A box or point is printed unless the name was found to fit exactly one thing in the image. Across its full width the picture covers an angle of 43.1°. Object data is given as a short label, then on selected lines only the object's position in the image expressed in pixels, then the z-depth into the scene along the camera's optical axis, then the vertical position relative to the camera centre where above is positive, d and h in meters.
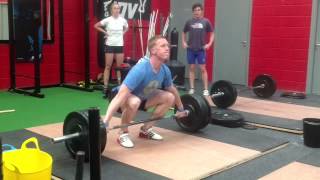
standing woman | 5.94 -0.02
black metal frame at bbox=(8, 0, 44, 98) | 5.48 -0.45
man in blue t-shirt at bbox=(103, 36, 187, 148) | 3.14 -0.46
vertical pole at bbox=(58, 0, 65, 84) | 6.28 +0.06
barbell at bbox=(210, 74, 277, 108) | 4.93 -0.70
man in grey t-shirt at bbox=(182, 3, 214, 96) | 5.87 -0.05
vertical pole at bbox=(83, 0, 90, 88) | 6.16 -0.18
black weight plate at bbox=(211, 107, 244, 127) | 4.14 -0.85
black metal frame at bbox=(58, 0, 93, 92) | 6.17 -0.14
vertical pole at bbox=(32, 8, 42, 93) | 5.45 -0.18
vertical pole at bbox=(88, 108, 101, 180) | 1.43 -0.39
